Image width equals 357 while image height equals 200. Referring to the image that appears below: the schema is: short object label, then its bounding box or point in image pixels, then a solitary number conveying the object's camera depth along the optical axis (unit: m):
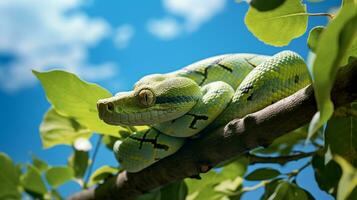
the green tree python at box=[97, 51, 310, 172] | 0.33
